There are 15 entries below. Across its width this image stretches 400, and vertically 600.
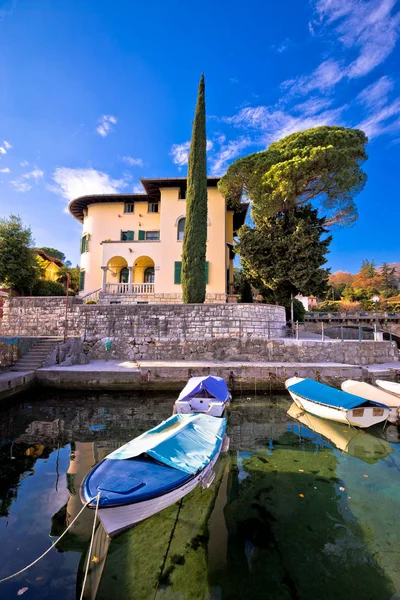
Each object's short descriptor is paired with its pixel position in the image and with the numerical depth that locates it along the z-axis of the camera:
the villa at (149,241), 21.17
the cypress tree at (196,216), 16.86
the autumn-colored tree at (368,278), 54.00
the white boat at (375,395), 8.62
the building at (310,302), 45.89
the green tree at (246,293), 22.47
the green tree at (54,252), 49.41
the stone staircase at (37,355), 12.30
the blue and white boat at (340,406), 8.21
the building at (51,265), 29.88
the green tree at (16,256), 18.77
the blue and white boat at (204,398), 7.98
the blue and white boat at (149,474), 3.36
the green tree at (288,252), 17.22
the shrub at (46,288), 21.67
